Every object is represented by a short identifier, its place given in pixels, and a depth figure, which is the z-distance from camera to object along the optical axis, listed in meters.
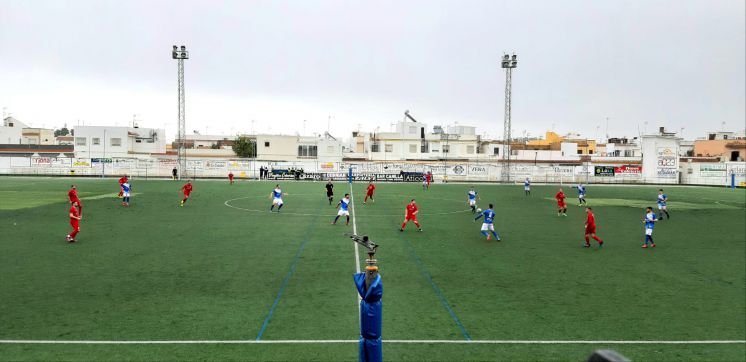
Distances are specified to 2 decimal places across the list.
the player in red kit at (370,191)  37.17
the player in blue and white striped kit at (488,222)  21.72
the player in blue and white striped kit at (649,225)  20.73
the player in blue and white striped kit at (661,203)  29.64
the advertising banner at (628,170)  72.56
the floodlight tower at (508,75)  62.31
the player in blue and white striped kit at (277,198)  30.80
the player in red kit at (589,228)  20.39
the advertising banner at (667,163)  72.25
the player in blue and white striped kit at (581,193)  38.41
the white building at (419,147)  100.31
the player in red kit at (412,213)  24.38
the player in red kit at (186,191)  34.06
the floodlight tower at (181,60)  61.09
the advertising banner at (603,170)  72.29
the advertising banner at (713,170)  67.81
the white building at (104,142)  85.94
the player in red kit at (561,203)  31.24
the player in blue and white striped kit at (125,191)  33.09
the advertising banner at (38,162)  71.00
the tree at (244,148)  100.99
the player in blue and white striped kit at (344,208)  25.25
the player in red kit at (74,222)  19.98
